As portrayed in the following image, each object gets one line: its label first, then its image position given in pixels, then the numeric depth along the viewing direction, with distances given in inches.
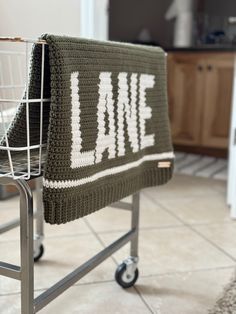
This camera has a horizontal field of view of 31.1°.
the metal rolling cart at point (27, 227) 30.2
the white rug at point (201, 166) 103.1
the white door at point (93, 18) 77.5
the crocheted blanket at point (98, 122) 29.6
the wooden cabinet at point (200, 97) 116.7
